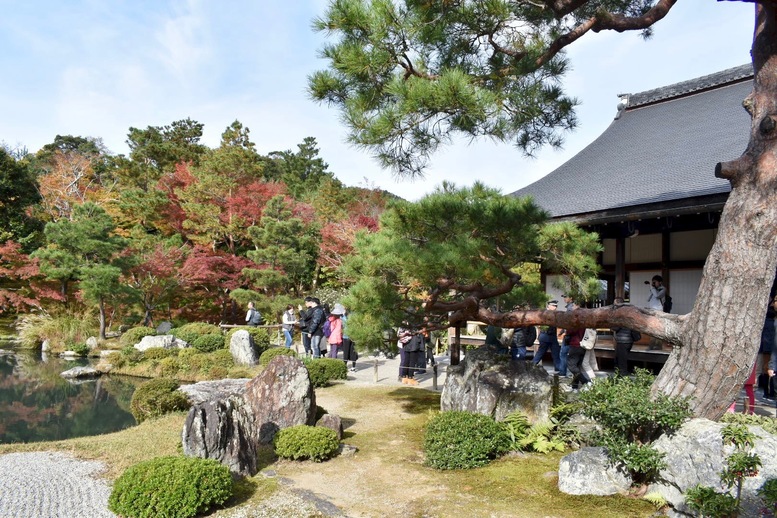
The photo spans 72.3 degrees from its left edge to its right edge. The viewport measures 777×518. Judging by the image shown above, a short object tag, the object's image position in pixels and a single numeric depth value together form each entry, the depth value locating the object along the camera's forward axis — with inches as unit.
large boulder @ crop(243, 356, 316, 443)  262.8
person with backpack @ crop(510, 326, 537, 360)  369.7
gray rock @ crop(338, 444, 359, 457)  240.2
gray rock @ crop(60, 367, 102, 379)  532.1
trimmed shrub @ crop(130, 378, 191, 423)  315.9
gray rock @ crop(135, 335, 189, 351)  583.2
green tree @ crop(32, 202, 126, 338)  660.7
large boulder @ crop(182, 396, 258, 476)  204.1
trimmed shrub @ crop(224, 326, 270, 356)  541.3
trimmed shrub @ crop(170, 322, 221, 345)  607.5
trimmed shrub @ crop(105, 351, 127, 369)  555.8
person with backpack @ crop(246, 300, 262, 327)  615.8
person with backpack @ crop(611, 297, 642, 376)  366.3
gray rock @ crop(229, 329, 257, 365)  508.7
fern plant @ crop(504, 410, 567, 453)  229.6
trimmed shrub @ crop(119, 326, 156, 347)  607.8
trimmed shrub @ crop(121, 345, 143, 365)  551.2
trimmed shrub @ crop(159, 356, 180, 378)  501.0
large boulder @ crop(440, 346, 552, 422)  247.4
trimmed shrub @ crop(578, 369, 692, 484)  173.8
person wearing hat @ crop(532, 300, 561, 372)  367.6
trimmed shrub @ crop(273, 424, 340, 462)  227.5
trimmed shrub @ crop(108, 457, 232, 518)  166.4
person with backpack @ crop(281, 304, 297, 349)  574.6
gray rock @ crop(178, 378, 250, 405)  328.9
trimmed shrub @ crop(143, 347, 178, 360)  544.0
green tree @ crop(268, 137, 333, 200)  1362.0
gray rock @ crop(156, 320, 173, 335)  726.1
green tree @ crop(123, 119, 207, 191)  983.0
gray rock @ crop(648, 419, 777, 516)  150.3
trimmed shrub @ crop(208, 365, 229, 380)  473.7
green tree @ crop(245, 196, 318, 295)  737.6
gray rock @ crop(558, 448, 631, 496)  181.2
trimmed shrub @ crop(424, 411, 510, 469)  216.8
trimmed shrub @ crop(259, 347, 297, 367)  478.6
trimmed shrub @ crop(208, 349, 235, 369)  503.2
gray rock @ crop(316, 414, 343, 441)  259.0
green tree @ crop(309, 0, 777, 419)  175.3
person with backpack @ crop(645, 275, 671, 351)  407.2
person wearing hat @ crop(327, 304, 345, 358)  475.5
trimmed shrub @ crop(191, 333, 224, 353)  577.6
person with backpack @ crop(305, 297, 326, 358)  462.9
